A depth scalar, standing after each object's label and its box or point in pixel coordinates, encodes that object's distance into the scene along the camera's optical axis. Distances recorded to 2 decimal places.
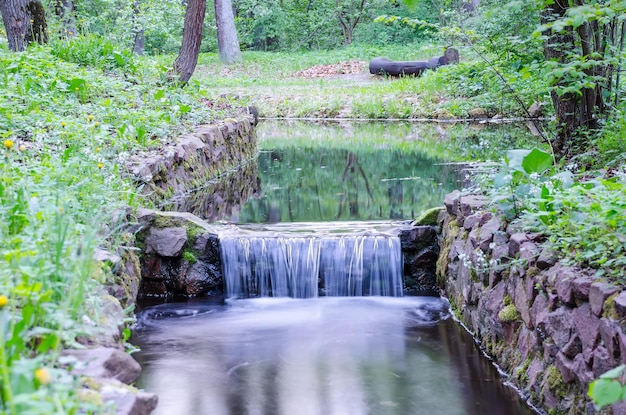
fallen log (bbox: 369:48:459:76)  24.84
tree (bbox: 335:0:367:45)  37.69
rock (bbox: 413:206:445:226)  8.02
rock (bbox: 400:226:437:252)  7.93
